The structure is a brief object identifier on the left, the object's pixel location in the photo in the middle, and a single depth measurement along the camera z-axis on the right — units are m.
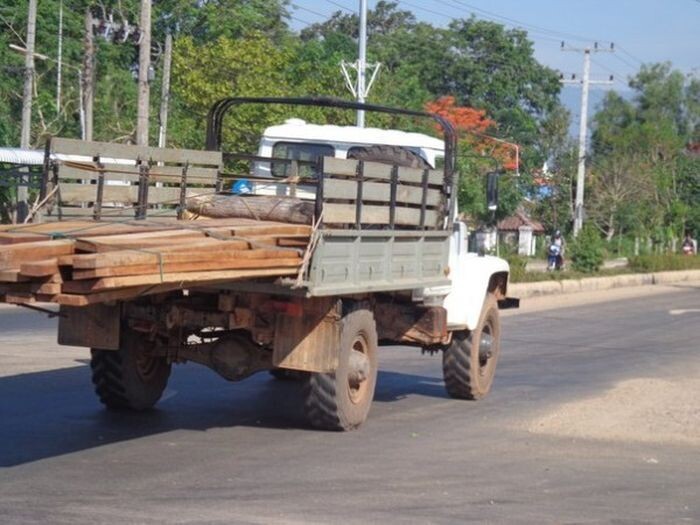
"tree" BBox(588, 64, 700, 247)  59.94
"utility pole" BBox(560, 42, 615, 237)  51.91
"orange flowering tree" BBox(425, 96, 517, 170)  48.28
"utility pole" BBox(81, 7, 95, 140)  31.17
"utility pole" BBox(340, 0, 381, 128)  33.44
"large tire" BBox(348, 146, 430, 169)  12.25
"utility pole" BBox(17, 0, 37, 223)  30.62
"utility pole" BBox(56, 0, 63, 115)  39.22
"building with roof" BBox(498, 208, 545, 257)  54.84
